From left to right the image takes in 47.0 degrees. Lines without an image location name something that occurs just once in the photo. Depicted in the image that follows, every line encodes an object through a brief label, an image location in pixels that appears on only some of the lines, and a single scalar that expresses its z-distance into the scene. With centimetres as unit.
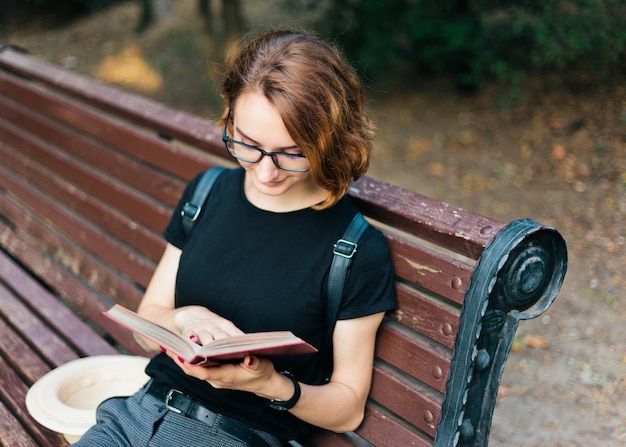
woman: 196
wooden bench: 196
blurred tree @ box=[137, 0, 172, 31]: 1359
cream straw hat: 242
